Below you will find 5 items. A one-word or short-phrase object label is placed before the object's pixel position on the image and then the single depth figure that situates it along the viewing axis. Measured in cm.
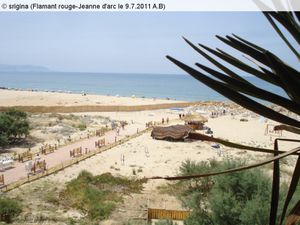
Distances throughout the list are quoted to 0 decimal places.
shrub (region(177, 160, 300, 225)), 833
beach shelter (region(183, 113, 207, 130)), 3261
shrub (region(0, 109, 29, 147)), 2366
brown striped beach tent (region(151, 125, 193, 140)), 2817
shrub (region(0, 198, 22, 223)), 1143
